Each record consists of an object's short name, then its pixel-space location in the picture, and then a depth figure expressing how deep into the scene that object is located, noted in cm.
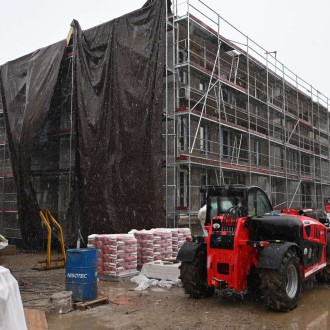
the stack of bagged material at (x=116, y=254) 845
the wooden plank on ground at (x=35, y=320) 433
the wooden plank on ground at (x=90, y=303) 625
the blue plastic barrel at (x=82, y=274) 652
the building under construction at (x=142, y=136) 1175
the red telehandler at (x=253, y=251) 598
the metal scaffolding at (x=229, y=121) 1327
